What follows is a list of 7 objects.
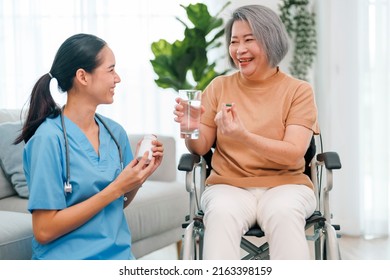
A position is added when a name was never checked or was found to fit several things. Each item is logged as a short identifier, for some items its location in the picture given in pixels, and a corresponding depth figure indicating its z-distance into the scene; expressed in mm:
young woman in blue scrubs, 2729
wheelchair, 3218
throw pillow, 4536
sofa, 4223
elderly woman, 3110
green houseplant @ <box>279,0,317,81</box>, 6489
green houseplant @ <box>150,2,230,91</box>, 6292
